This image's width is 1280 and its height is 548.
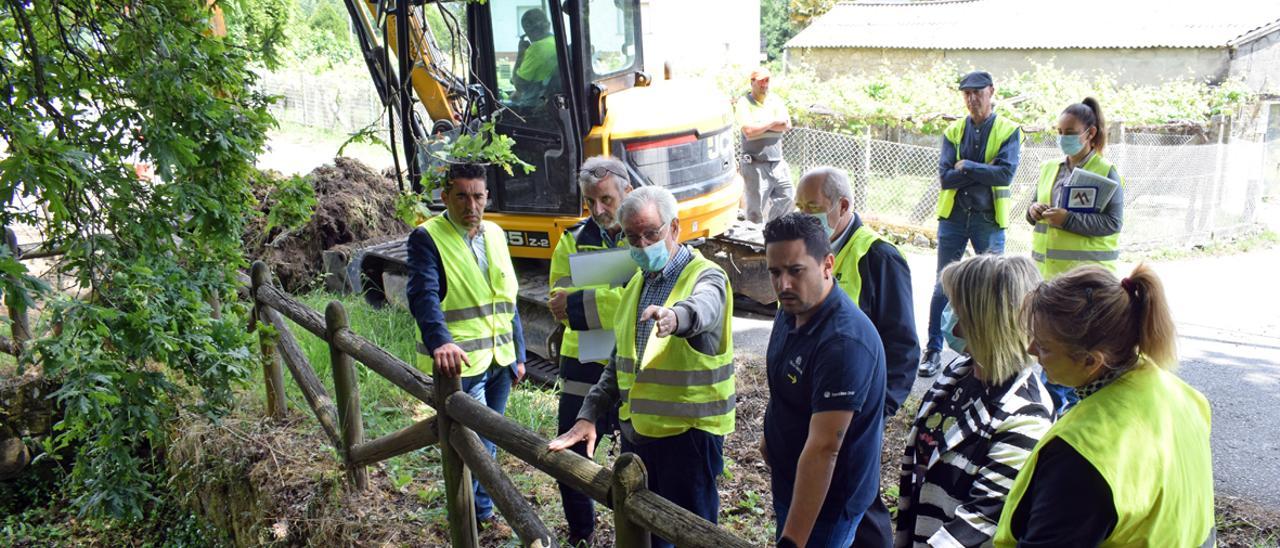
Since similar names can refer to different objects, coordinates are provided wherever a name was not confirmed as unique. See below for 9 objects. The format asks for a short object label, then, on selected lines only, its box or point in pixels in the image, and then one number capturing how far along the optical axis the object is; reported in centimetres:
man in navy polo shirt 247
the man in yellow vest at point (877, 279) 341
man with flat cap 575
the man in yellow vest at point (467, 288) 389
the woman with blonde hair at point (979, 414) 223
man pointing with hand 306
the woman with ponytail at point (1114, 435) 167
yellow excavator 619
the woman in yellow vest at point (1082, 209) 494
